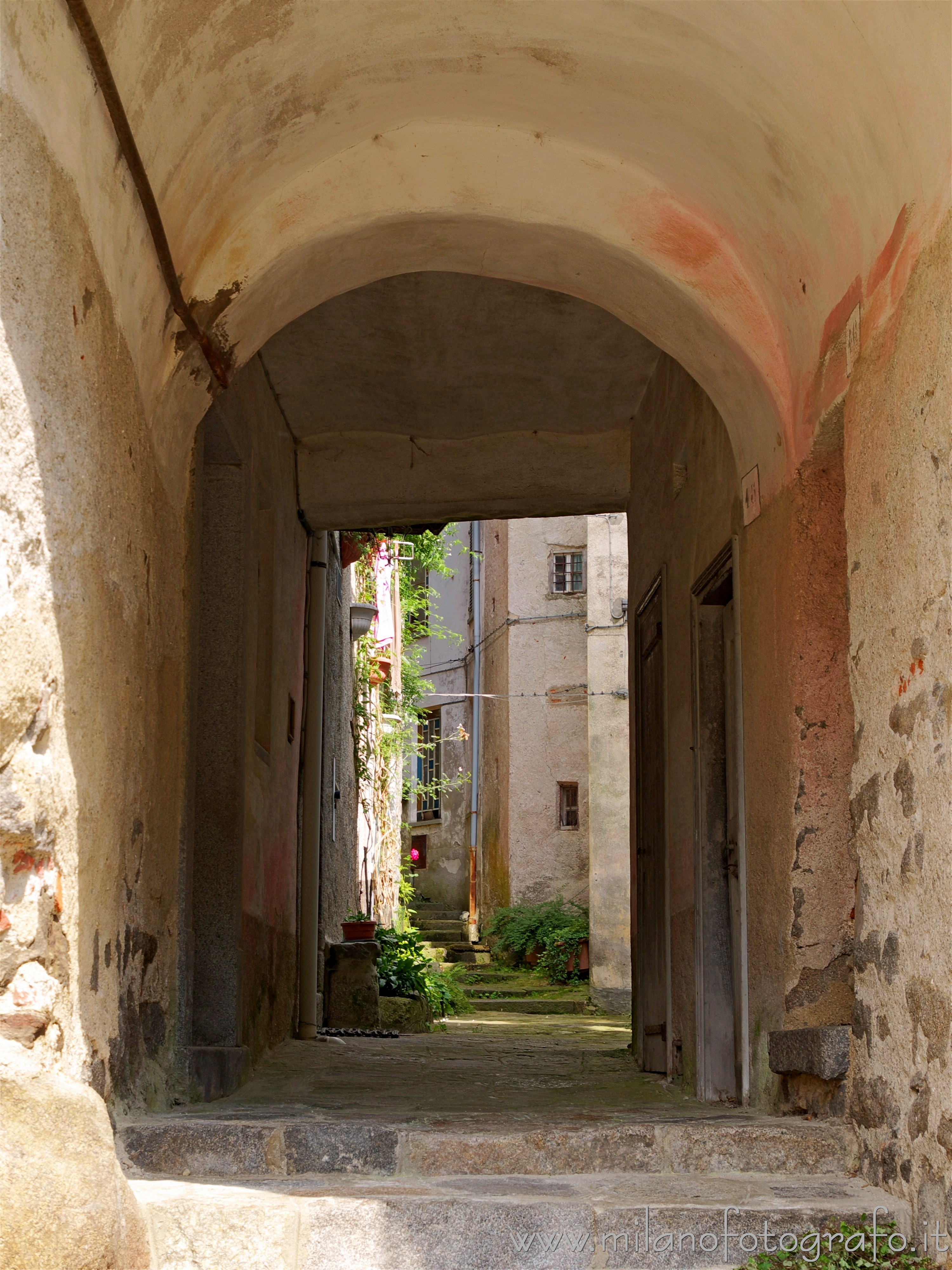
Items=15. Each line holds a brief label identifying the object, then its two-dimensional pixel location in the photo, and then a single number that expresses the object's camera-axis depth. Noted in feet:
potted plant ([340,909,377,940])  31.35
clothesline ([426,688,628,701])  63.00
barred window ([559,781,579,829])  62.34
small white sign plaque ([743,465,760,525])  14.57
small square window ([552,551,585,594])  64.69
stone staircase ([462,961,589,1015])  45.19
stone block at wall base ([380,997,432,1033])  30.12
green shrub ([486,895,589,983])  53.47
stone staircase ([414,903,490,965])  57.82
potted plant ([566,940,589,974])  52.75
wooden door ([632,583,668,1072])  20.99
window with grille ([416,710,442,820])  75.15
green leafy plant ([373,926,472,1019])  32.22
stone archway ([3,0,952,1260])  8.96
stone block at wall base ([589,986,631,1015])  45.60
